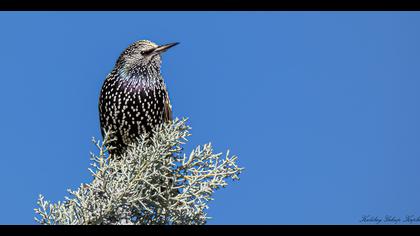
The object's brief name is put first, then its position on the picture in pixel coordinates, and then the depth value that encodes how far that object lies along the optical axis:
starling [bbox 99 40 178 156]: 12.02
